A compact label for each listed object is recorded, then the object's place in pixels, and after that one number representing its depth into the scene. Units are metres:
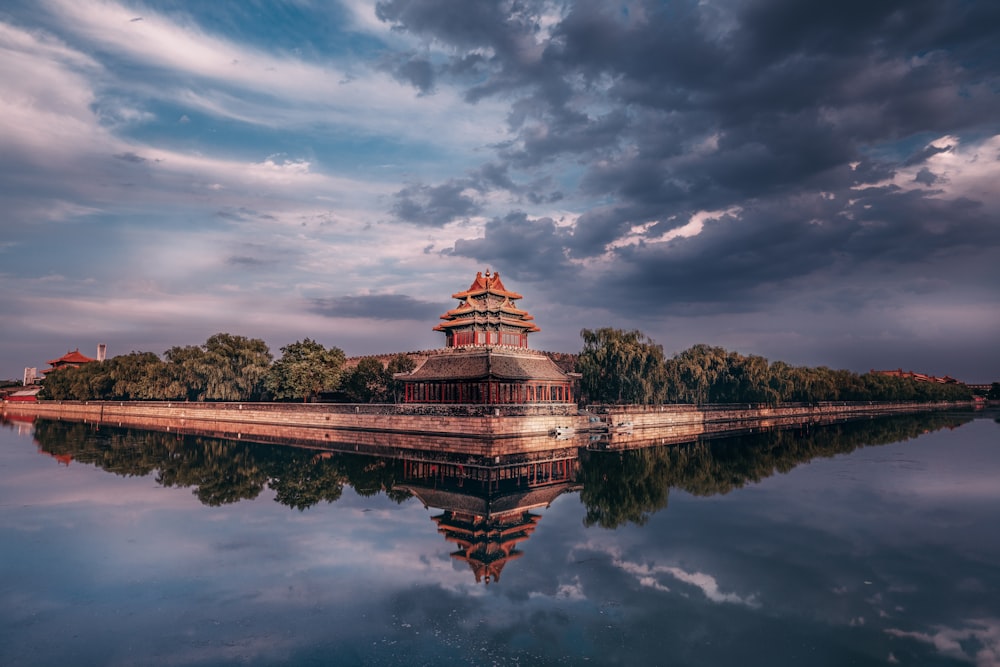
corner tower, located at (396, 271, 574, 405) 41.72
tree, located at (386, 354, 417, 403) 51.69
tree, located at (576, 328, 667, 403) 49.16
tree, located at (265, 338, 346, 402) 50.03
